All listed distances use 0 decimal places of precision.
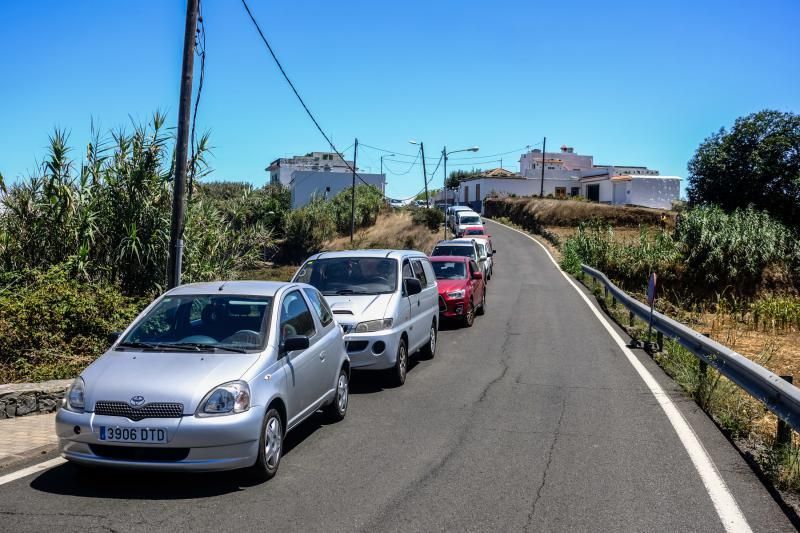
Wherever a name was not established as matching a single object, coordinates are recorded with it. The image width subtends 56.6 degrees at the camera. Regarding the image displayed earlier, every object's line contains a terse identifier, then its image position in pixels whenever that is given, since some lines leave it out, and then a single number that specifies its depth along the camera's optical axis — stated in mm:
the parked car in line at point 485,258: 27652
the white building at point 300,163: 106562
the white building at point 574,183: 73125
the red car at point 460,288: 16797
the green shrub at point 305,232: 62594
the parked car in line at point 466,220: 52550
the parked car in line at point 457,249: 26109
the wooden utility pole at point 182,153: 11266
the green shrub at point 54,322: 9891
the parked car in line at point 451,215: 59256
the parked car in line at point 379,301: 9883
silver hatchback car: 5574
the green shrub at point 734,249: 30188
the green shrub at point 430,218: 62469
